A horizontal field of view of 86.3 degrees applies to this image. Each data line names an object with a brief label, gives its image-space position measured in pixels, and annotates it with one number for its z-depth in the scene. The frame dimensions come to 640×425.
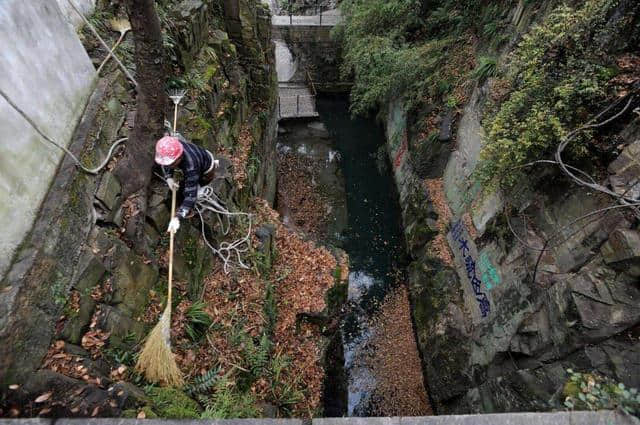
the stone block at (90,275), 3.90
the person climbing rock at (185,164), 4.71
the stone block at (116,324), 4.07
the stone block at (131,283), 4.36
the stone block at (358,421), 2.92
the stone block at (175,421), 2.81
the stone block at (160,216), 5.25
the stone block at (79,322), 3.68
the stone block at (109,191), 4.45
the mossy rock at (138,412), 3.40
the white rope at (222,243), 6.08
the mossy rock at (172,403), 3.76
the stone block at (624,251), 4.57
